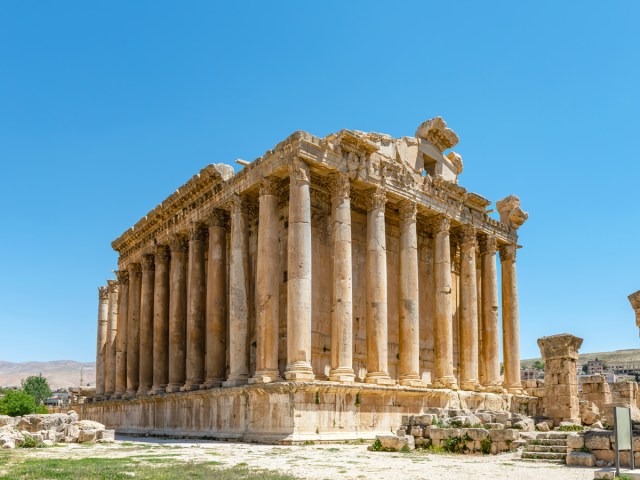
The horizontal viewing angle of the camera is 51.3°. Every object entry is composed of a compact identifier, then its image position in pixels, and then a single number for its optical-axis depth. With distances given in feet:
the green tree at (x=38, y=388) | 321.85
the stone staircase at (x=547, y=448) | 47.80
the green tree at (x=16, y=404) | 195.83
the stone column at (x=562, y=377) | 72.33
